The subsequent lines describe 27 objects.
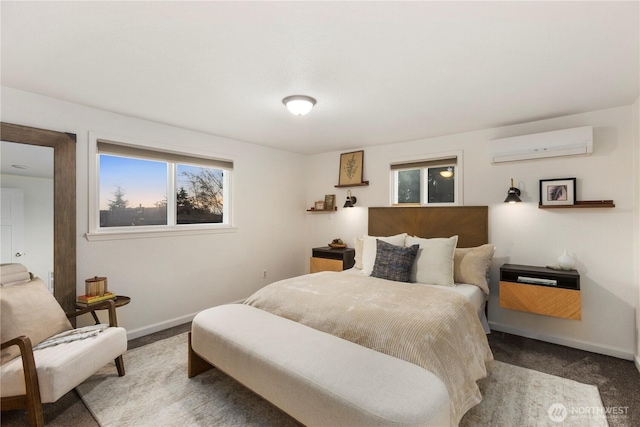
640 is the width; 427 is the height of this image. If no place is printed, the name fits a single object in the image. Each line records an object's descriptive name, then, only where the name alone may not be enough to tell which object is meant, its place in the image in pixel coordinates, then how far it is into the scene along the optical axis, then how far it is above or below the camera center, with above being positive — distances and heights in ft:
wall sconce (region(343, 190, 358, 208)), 15.34 +0.57
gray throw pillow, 10.23 -1.75
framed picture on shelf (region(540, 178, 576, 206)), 9.95 +0.73
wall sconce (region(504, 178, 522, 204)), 10.64 +0.64
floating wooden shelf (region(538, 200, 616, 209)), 9.25 +0.27
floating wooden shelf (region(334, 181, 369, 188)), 14.88 +1.46
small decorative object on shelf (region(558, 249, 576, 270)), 9.75 -1.63
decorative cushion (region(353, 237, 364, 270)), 12.57 -1.67
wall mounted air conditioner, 9.59 +2.35
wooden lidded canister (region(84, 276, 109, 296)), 8.95 -2.25
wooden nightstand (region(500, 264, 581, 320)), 9.14 -2.51
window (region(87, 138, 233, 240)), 10.36 +0.87
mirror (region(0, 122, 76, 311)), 8.87 +0.02
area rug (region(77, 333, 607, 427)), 6.40 -4.48
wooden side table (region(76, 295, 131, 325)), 8.89 -2.74
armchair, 5.82 -3.08
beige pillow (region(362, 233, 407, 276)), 11.36 -1.47
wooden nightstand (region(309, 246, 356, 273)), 14.24 -2.29
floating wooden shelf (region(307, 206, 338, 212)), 16.07 +0.16
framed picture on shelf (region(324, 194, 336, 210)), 16.30 +0.66
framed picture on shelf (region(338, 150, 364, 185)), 15.20 +2.38
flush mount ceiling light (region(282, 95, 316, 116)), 8.54 +3.19
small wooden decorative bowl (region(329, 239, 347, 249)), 15.26 -1.62
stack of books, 8.74 -2.57
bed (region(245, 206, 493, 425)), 5.96 -2.32
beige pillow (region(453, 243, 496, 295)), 10.15 -1.85
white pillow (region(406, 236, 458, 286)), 9.96 -1.72
